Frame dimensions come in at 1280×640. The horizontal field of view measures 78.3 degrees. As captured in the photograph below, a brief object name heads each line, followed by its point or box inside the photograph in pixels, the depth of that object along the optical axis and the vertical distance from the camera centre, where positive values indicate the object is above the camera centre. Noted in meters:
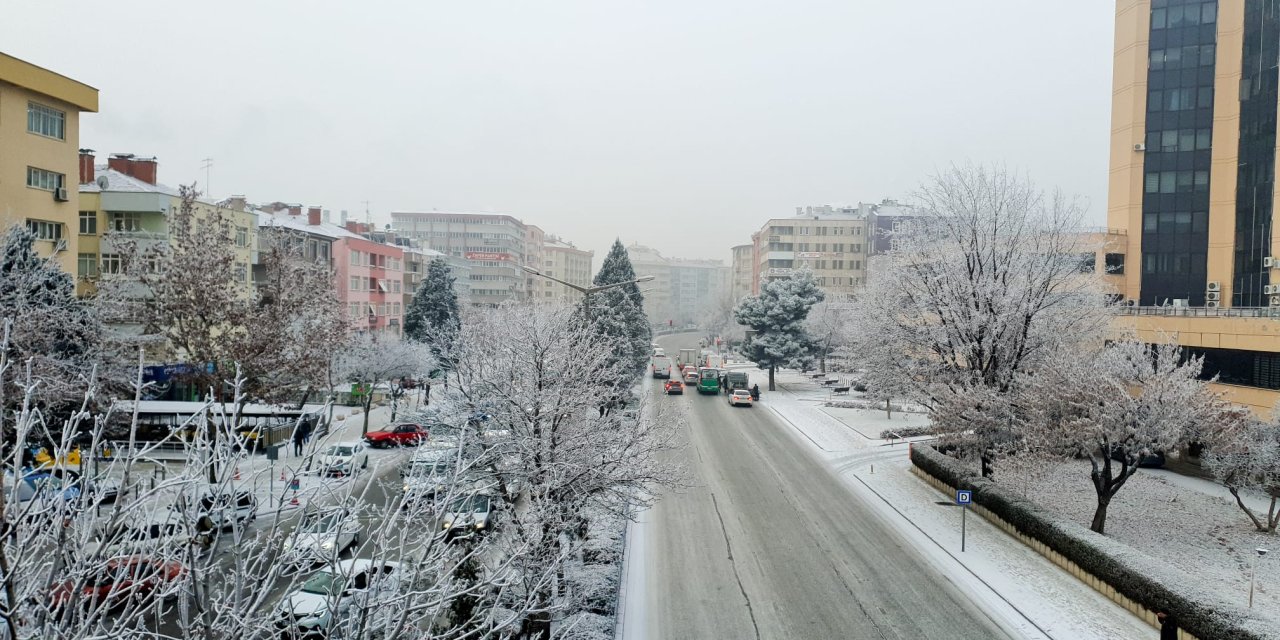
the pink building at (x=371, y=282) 53.38 +1.12
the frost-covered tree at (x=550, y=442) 13.25 -2.56
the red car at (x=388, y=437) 30.59 -5.47
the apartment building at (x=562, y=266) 133.12 +7.04
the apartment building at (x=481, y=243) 107.44 +8.61
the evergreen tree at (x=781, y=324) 52.34 -1.12
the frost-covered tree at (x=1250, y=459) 20.28 -3.79
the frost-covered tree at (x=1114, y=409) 18.42 -2.27
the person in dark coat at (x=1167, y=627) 13.32 -5.28
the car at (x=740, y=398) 44.06 -5.15
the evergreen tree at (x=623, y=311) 43.38 -0.46
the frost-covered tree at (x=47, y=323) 19.33 -0.91
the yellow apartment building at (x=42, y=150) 27.20 +5.05
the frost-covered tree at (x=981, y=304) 23.47 +0.26
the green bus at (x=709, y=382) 49.69 -4.87
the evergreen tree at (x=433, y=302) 55.12 -0.24
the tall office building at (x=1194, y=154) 35.38 +8.02
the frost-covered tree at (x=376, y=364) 38.16 -3.32
